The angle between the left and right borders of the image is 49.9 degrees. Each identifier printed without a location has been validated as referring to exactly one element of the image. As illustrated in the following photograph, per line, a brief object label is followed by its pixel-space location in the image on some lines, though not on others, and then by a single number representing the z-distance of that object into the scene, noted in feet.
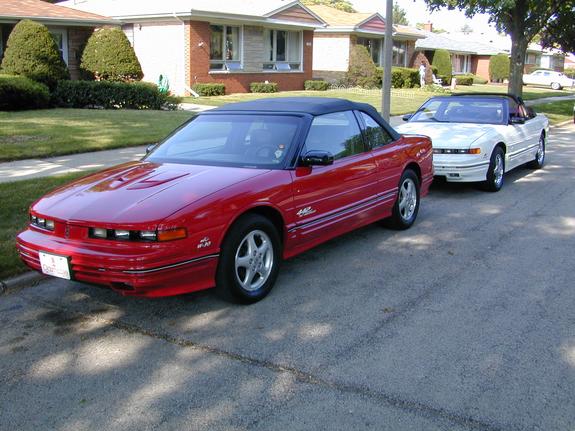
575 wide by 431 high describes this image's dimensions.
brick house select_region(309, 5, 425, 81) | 121.90
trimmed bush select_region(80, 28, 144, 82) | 77.97
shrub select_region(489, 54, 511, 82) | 188.27
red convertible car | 14.17
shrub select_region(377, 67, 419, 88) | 120.81
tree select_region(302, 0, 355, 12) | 311.11
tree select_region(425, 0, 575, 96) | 70.74
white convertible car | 29.63
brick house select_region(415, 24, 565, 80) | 179.15
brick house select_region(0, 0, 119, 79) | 76.18
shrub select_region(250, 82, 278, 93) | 94.07
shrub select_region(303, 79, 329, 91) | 106.73
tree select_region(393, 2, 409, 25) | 442.87
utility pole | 39.11
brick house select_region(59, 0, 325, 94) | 86.63
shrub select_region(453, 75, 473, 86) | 154.30
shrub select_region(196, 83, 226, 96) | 84.58
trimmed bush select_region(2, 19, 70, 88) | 63.82
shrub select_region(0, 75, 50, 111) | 54.29
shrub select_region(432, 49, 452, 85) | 155.12
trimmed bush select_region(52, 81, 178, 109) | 61.46
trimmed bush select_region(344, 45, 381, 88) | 117.39
